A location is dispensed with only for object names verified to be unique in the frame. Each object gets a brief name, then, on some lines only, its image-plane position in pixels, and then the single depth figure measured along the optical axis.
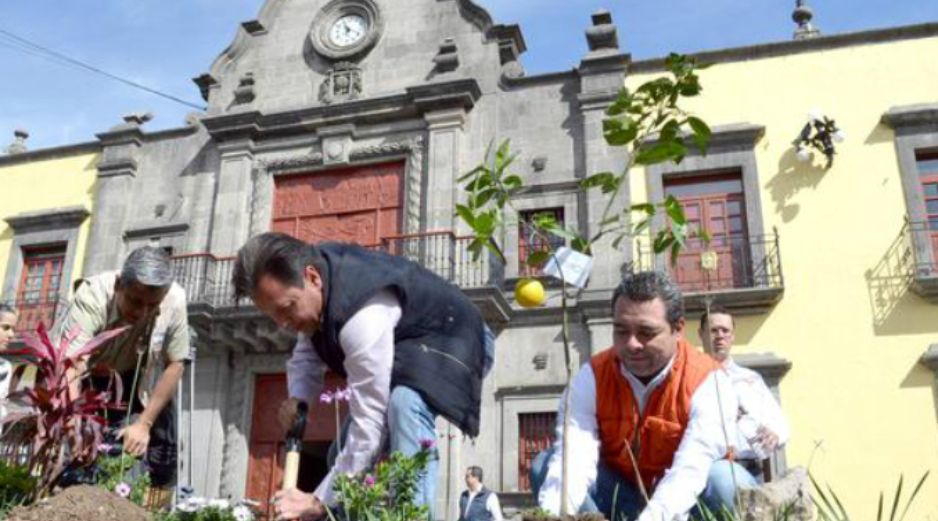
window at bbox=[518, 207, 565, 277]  13.31
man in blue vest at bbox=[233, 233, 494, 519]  2.98
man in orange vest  3.04
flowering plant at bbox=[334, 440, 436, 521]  2.46
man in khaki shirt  3.86
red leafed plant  3.20
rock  2.85
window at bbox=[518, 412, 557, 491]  12.20
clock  15.90
